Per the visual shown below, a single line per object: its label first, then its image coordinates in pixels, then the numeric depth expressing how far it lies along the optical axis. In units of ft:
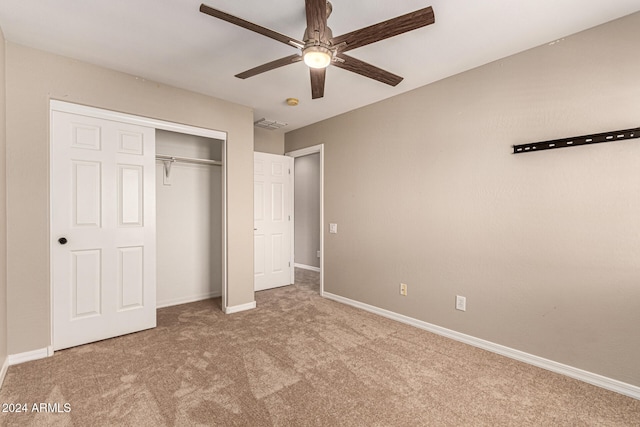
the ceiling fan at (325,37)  5.13
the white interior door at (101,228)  8.51
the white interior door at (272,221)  14.99
